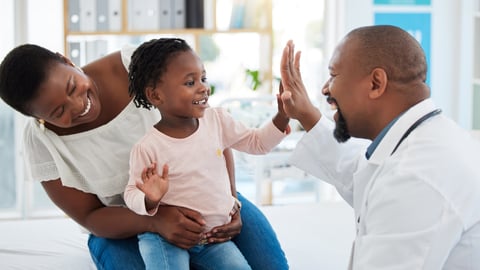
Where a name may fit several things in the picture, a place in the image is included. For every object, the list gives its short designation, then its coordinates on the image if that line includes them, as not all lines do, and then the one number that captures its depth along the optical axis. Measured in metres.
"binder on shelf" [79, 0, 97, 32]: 4.15
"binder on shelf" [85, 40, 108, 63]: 4.26
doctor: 1.23
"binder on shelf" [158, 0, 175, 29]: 4.18
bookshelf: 4.18
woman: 1.79
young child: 1.74
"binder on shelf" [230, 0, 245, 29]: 4.35
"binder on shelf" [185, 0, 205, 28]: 4.21
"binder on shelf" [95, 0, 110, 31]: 4.16
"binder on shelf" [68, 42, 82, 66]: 4.24
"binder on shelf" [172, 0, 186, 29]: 4.20
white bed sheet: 2.13
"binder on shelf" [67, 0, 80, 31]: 4.14
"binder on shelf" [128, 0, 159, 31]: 4.18
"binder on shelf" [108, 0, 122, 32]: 4.16
